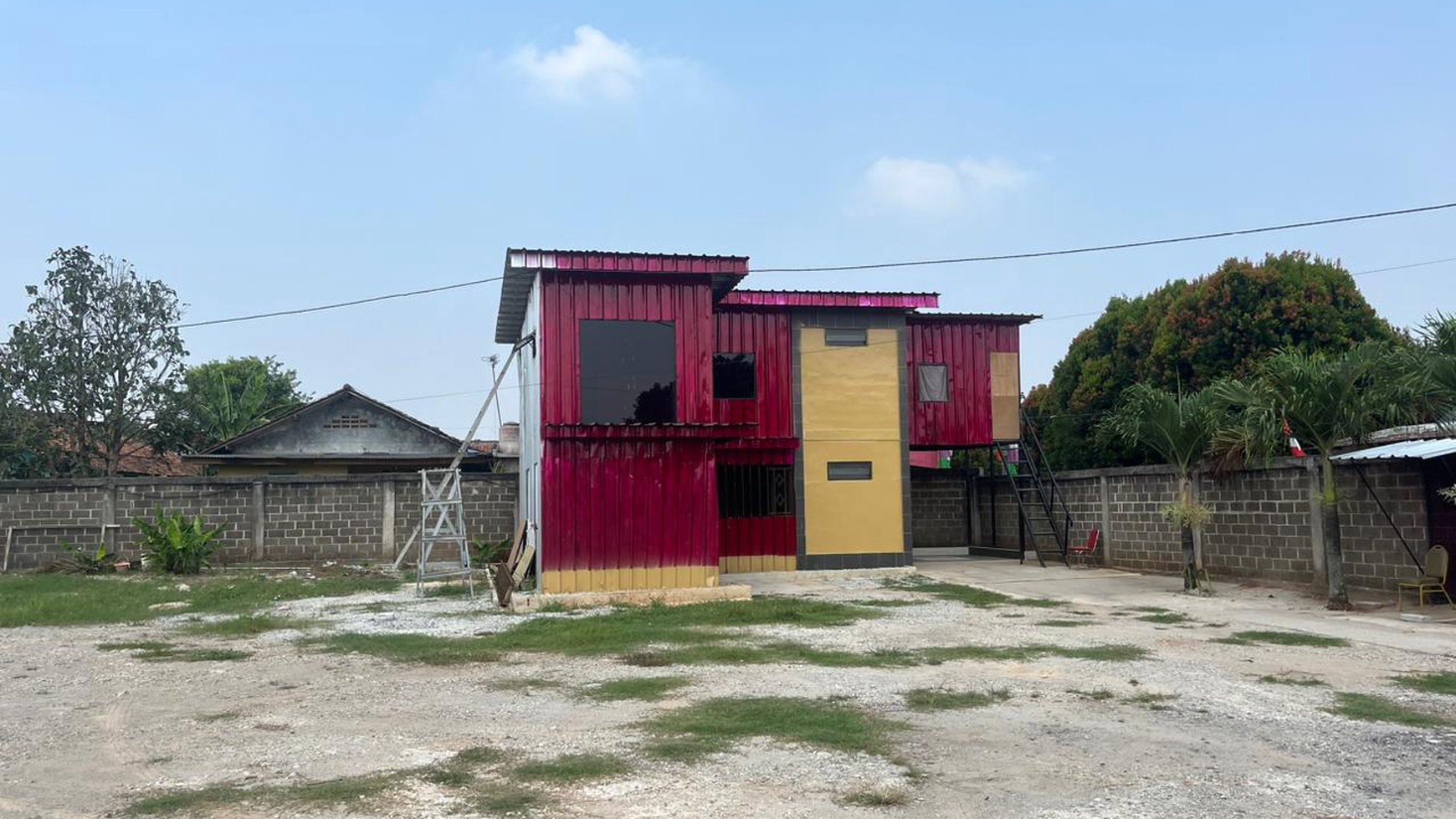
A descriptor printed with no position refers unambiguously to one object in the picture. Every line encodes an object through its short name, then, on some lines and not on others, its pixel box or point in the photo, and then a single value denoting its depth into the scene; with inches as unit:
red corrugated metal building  627.8
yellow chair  516.7
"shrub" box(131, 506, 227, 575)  804.6
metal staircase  879.7
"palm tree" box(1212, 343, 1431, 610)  526.9
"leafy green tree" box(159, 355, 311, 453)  1262.3
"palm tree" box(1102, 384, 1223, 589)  626.5
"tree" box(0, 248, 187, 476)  1133.1
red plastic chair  826.8
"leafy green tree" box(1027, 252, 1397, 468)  1114.7
